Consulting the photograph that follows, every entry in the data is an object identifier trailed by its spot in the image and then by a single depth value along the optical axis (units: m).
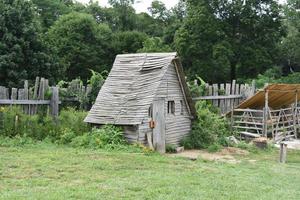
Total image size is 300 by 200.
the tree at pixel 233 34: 41.94
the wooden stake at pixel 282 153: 15.74
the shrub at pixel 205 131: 19.04
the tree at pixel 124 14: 51.00
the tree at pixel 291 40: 47.08
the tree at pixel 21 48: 25.53
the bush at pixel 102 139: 15.91
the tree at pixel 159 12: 54.72
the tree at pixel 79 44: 39.31
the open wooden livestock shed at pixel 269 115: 22.67
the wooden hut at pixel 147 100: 16.78
